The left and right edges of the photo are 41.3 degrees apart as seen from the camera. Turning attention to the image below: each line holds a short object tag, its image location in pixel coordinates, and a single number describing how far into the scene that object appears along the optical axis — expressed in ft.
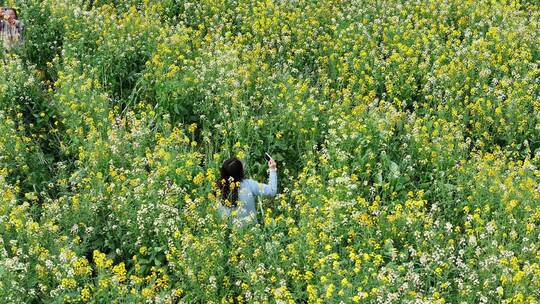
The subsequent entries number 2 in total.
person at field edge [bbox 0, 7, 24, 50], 36.94
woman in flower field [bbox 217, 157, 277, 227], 25.22
